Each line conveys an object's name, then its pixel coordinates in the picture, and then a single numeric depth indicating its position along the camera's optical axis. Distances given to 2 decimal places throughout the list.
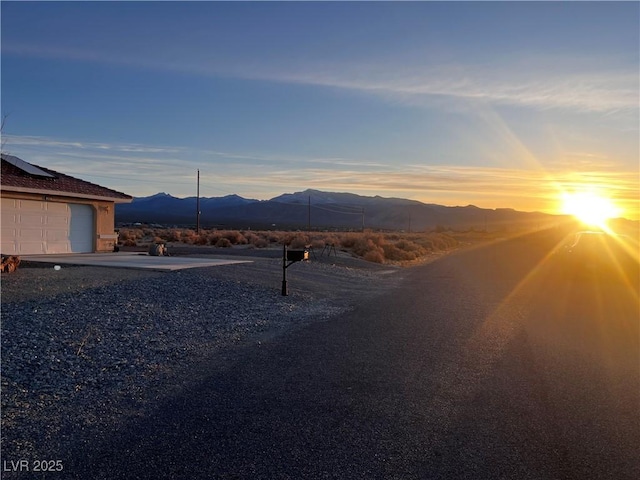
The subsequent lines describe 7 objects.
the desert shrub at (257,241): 50.94
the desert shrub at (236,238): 53.59
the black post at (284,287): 16.88
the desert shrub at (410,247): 47.56
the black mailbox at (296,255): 17.41
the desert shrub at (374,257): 37.09
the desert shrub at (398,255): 41.03
